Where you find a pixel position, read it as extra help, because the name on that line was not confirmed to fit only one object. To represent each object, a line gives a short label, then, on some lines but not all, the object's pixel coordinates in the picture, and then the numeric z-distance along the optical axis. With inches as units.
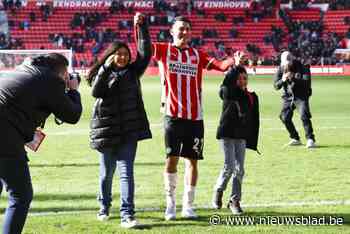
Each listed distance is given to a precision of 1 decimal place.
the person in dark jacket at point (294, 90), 586.9
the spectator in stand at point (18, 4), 2379.4
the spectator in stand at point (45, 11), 2382.8
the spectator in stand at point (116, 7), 2461.9
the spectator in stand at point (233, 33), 2375.9
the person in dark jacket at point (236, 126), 327.0
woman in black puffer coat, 303.0
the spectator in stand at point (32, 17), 2346.7
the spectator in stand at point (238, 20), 2478.0
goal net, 1012.1
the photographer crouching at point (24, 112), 231.9
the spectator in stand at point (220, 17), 2490.2
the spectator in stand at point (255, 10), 2522.1
